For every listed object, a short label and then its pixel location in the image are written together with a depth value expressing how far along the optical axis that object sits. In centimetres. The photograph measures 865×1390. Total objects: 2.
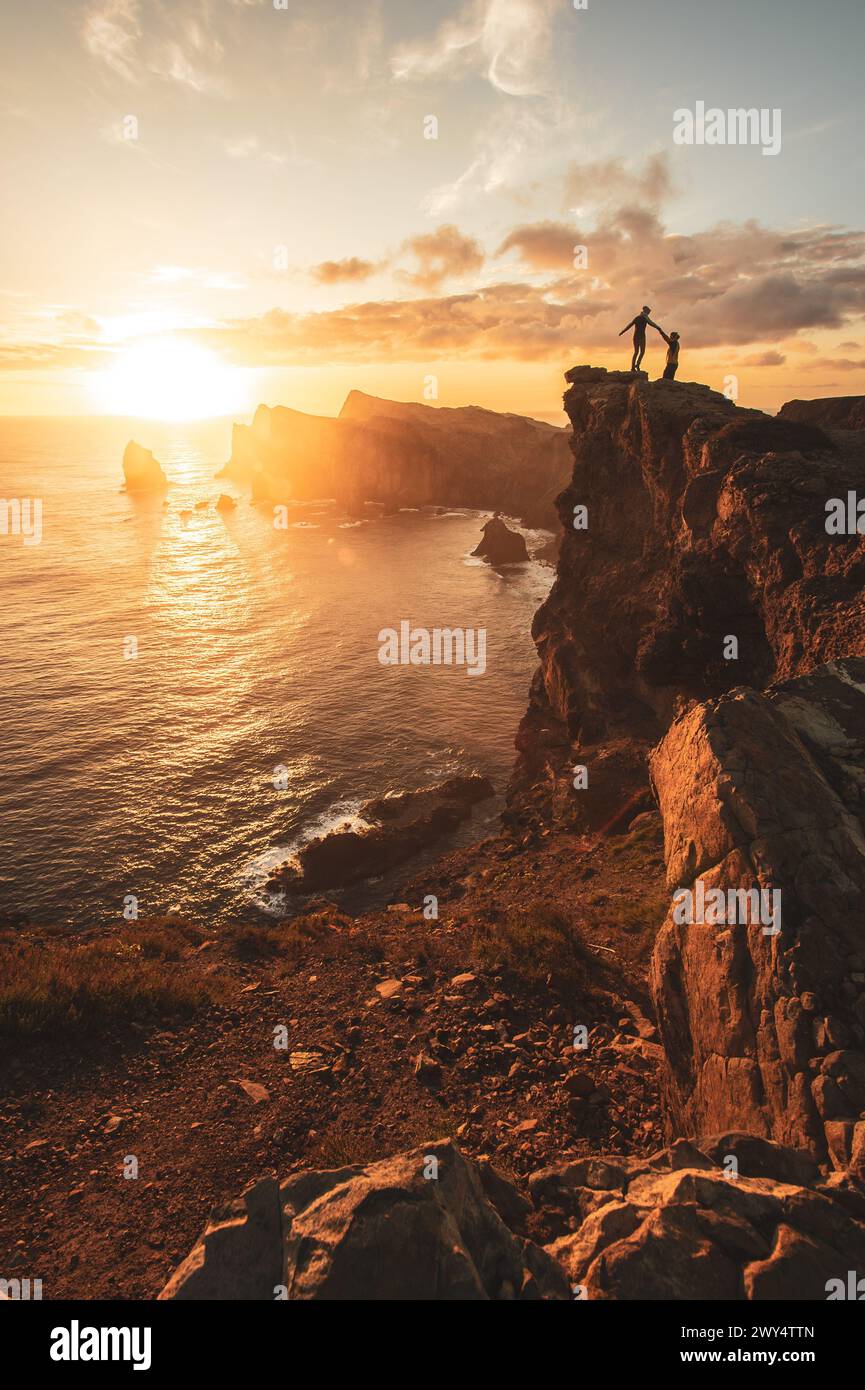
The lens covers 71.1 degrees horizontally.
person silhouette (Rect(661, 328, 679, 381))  2609
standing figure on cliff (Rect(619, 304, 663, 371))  2516
